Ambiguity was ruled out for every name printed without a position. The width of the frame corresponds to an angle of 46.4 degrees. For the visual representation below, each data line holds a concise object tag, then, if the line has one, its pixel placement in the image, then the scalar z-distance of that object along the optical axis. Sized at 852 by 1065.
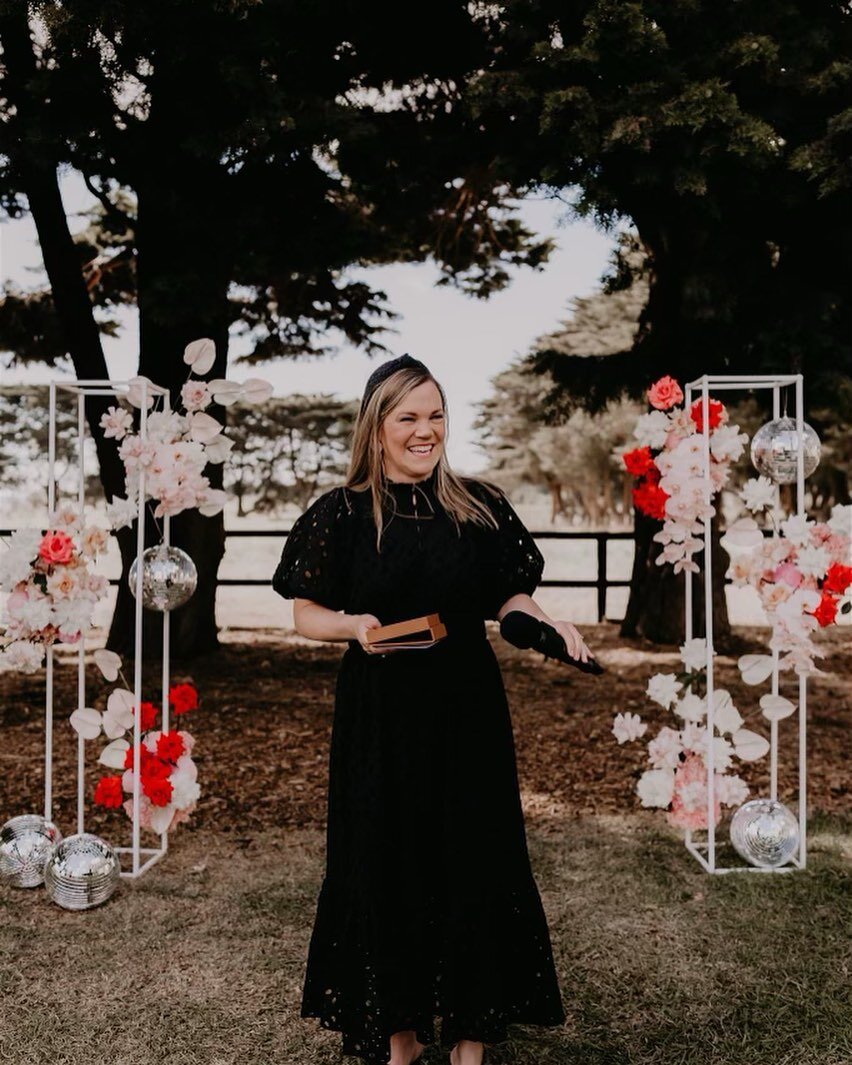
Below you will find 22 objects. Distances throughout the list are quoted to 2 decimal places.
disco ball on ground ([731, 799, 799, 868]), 4.32
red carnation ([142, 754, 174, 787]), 4.29
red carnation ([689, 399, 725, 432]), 4.39
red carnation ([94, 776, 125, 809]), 4.25
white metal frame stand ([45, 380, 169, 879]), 4.17
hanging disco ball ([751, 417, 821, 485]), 4.29
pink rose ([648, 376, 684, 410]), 4.34
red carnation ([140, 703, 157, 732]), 4.27
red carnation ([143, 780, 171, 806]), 4.27
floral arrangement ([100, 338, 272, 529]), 4.25
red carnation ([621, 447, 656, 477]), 4.49
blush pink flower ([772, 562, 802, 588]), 3.99
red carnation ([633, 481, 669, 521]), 4.54
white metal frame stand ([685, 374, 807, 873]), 4.27
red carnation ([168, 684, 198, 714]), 4.35
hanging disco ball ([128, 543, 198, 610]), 4.36
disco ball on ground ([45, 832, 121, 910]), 3.98
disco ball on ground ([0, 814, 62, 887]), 4.20
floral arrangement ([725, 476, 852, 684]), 3.93
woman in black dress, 2.60
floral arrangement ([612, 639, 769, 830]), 4.35
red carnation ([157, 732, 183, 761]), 4.34
